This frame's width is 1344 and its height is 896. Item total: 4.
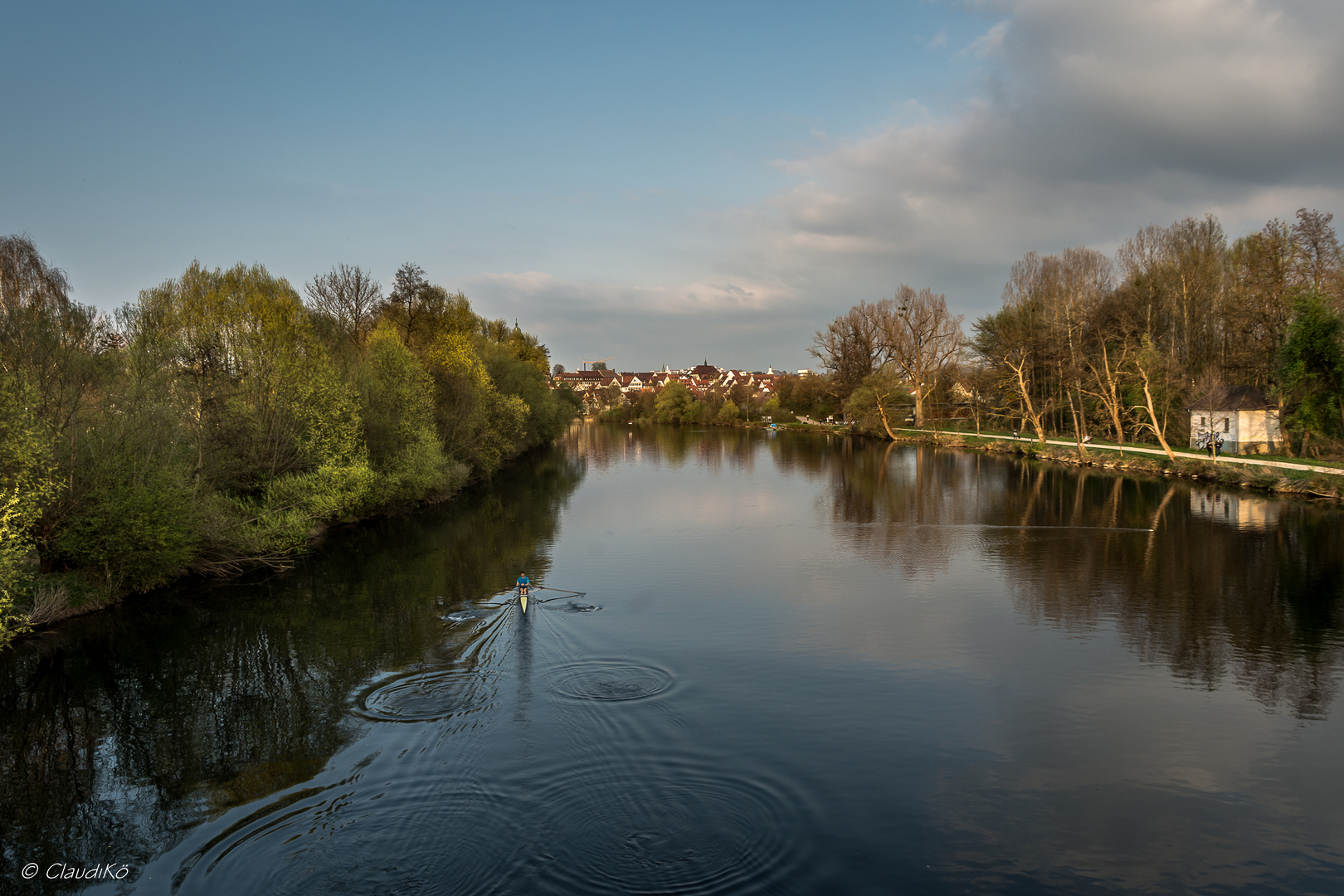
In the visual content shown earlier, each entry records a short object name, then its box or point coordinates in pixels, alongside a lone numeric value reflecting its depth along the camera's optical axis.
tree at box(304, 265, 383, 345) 43.75
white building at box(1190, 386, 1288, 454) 42.12
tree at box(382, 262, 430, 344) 45.69
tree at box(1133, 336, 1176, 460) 42.47
